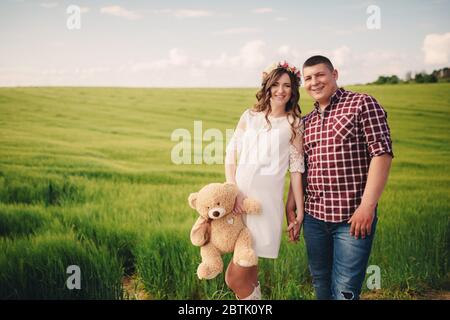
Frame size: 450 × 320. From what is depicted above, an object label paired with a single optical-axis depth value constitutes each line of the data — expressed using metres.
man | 2.01
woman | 2.18
